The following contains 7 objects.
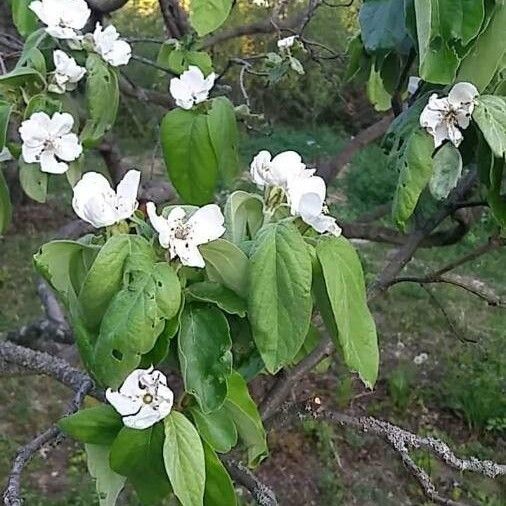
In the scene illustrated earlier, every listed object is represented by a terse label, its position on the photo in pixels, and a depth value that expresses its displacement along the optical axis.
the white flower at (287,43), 1.66
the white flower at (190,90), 1.03
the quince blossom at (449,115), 0.77
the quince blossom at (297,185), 0.65
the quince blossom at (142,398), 0.63
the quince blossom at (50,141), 0.89
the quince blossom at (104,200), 0.64
